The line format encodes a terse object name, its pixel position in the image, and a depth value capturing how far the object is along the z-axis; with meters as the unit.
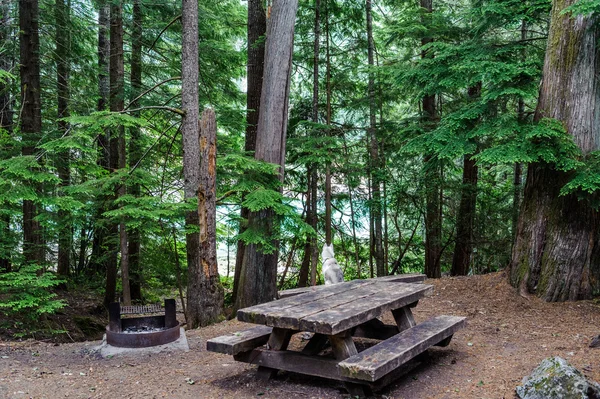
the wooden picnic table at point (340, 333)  3.64
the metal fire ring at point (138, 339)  5.83
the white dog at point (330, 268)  5.73
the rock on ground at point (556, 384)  3.24
